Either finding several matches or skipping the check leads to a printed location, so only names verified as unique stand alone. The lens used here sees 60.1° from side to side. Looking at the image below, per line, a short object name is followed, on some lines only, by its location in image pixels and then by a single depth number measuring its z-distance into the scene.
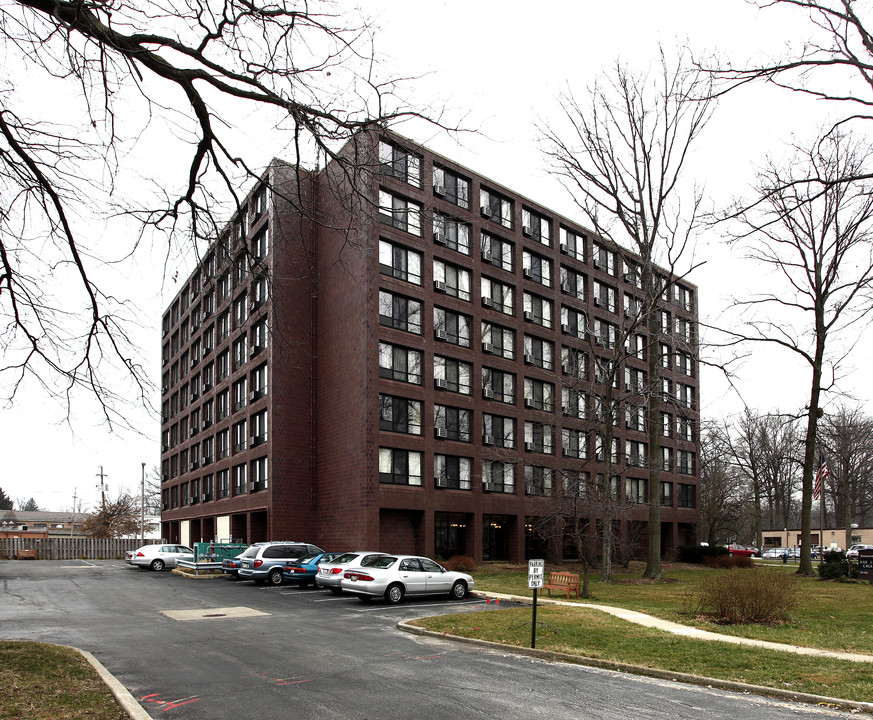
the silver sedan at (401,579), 22.69
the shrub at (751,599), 16.66
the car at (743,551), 64.50
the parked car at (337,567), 24.47
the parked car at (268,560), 29.59
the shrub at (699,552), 56.59
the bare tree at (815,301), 36.37
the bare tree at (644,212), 33.06
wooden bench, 24.13
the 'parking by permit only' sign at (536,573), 13.55
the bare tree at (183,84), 7.11
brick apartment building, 39.03
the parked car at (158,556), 41.00
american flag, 37.30
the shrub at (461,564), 37.53
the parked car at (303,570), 29.12
